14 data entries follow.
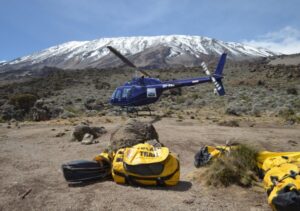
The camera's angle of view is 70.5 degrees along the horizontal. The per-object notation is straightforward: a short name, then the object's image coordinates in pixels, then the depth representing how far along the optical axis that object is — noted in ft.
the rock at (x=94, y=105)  58.71
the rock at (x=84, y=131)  27.43
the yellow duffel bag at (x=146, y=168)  14.01
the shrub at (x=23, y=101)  54.71
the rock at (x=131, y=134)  19.24
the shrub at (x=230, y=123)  34.91
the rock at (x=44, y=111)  47.99
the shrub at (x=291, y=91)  67.02
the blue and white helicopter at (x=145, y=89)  42.71
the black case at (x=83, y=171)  14.68
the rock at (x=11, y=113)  50.76
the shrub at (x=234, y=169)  14.59
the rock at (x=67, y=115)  48.22
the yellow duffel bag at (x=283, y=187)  10.13
